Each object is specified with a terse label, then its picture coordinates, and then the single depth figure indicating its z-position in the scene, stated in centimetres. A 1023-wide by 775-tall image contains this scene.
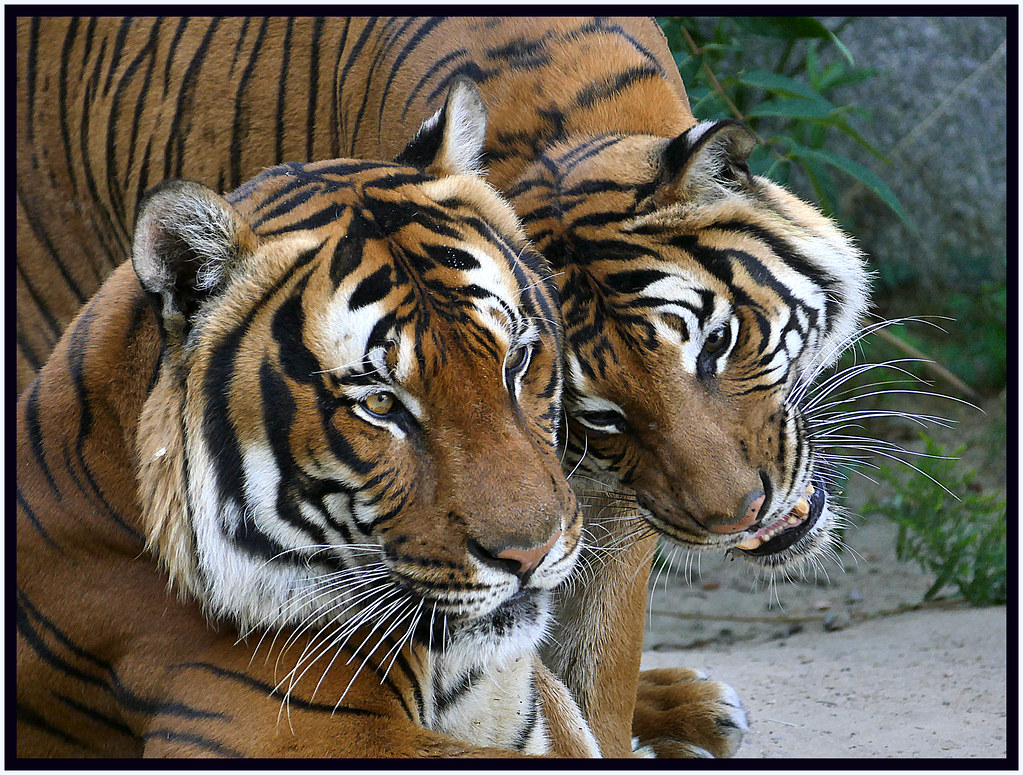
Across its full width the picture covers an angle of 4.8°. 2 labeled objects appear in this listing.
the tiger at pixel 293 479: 900
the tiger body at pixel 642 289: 914
